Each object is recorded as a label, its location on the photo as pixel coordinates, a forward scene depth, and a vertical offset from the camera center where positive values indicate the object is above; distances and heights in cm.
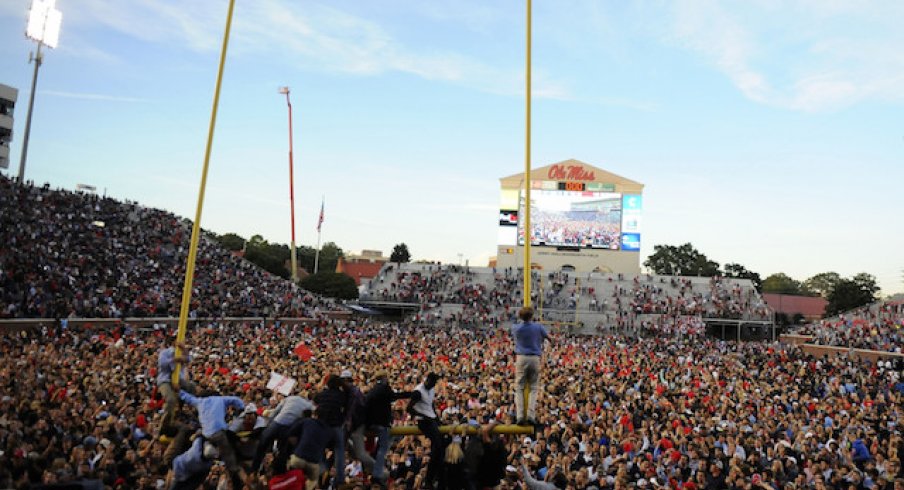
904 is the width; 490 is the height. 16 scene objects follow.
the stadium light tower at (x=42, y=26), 4300 +1699
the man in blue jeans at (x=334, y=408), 713 -113
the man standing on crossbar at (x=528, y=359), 840 -58
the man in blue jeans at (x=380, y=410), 783 -124
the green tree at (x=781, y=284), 10725 +708
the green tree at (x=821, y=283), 11738 +810
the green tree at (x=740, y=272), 9400 +747
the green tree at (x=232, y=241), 10545 +886
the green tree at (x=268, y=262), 7631 +420
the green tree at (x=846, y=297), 7194 +354
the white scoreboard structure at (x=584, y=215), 5819 +879
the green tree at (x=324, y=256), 11075 +789
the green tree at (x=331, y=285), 6594 +170
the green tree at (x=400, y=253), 10816 +854
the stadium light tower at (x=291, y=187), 5547 +937
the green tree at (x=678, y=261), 9739 +924
